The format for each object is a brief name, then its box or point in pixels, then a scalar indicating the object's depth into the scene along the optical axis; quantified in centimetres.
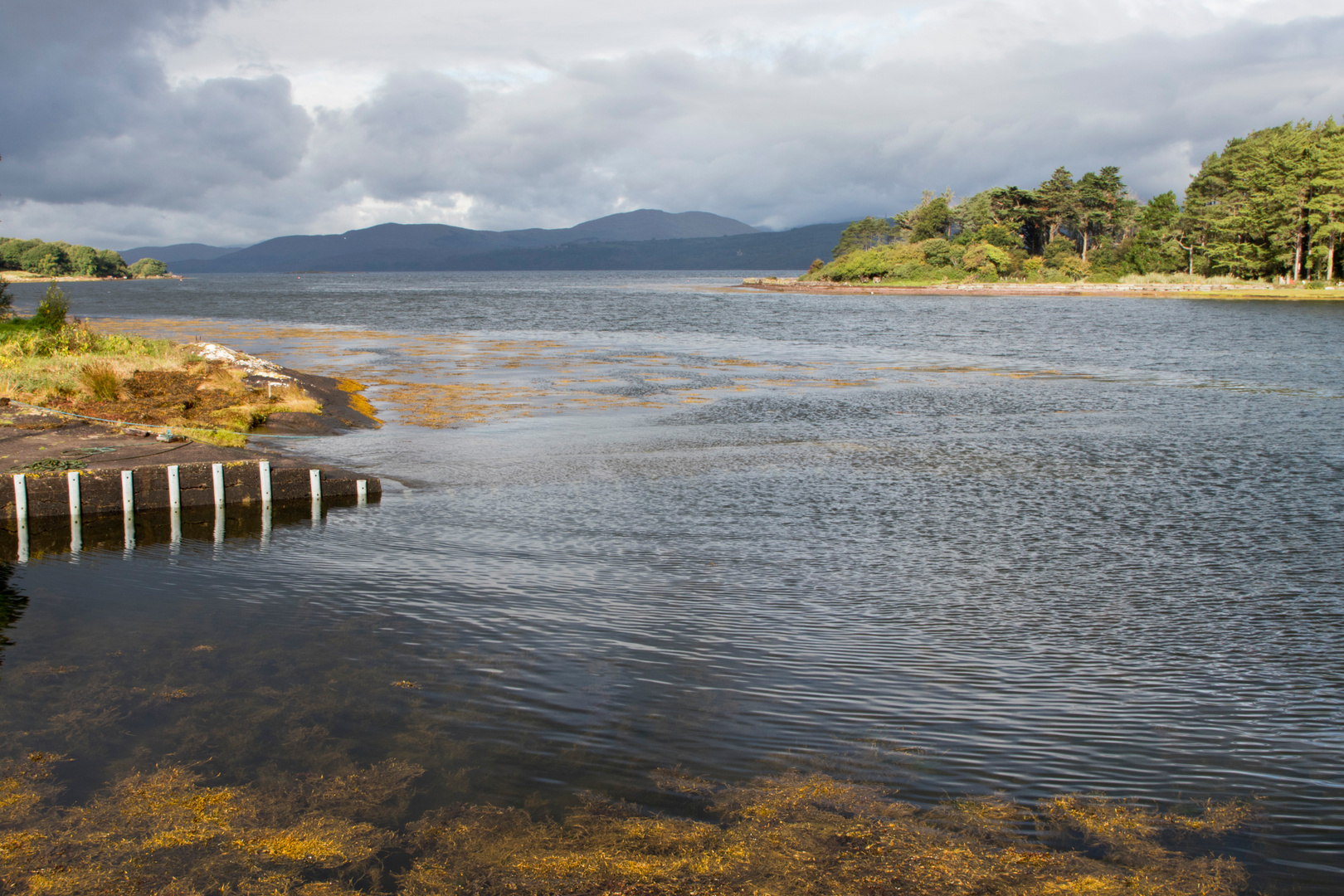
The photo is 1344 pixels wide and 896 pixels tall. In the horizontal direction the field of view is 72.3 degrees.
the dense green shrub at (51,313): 3356
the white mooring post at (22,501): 1766
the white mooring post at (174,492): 1869
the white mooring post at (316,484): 1953
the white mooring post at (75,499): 1781
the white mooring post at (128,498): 1820
